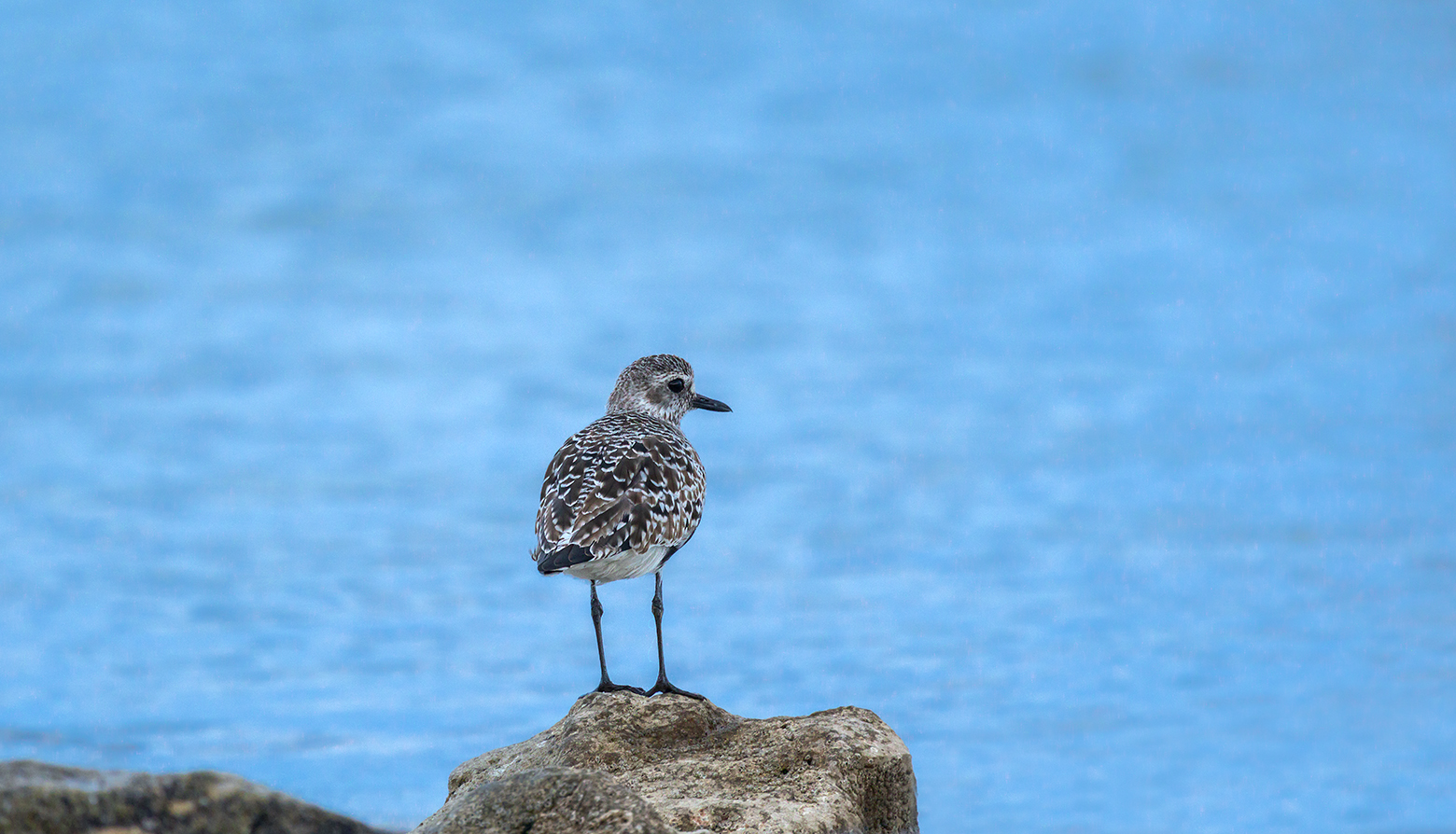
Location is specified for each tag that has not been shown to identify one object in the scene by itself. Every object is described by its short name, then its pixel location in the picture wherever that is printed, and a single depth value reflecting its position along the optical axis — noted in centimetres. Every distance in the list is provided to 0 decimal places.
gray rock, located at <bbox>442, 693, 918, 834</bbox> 1766
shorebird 2298
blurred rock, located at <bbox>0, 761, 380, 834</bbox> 1145
